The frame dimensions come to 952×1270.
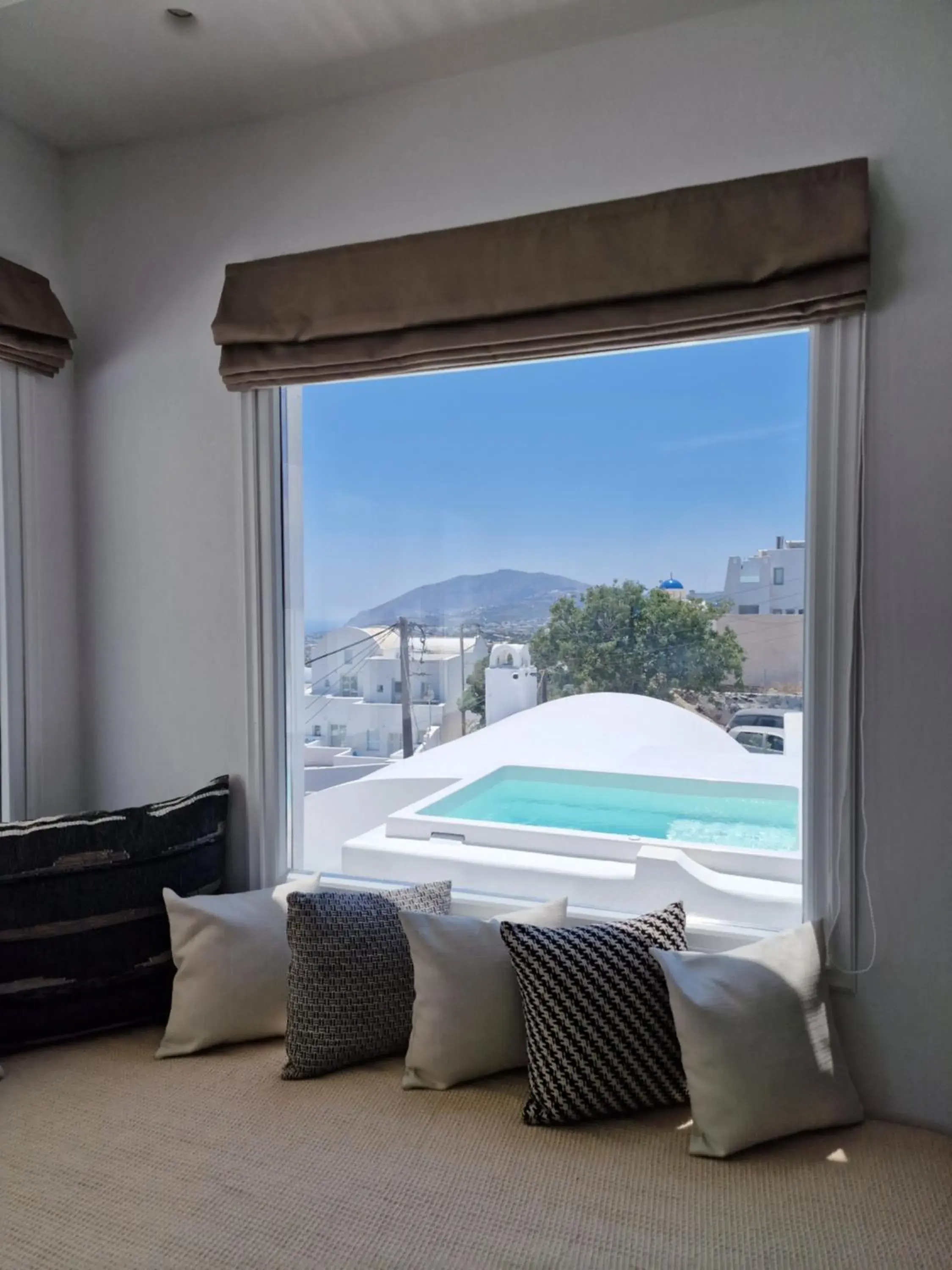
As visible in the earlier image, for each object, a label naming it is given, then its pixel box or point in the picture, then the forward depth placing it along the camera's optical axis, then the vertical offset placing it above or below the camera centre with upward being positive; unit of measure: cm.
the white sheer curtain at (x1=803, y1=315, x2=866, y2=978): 173 -4
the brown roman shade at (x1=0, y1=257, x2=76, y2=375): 214 +72
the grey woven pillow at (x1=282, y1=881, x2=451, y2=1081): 182 -80
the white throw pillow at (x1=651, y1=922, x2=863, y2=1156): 158 -81
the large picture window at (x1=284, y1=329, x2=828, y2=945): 190 -4
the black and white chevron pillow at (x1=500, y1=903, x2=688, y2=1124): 165 -81
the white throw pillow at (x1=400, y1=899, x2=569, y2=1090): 176 -82
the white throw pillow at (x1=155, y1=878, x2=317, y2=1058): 193 -82
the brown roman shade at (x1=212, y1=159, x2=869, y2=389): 169 +71
